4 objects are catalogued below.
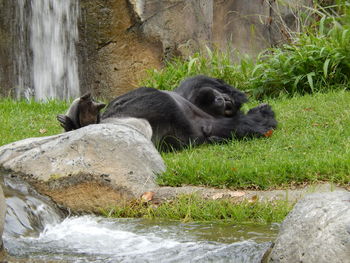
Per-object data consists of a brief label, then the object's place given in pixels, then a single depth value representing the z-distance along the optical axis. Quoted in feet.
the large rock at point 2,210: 22.66
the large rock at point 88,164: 31.37
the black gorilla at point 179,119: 39.68
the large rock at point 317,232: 20.07
